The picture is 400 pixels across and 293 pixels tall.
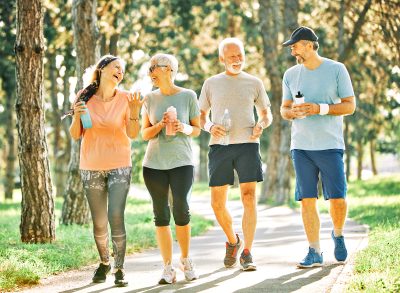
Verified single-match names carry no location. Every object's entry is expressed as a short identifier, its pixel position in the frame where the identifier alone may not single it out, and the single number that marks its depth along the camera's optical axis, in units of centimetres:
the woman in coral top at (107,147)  782
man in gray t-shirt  876
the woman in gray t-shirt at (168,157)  791
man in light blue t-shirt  863
